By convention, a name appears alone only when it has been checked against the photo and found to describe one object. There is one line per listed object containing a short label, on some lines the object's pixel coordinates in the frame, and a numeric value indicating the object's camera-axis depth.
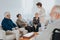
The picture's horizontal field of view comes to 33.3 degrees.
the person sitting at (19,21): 3.94
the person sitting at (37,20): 4.15
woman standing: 3.96
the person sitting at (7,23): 3.29
